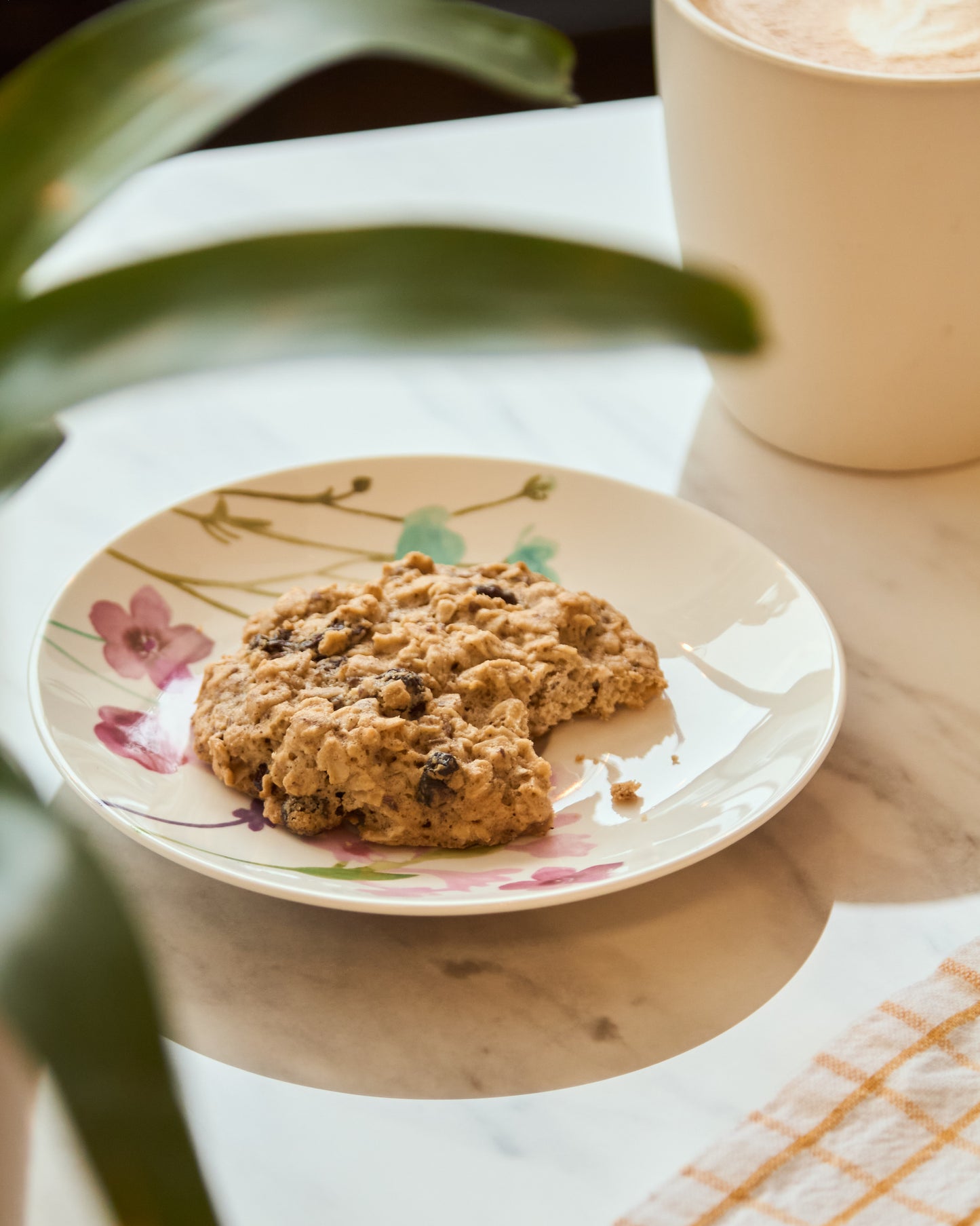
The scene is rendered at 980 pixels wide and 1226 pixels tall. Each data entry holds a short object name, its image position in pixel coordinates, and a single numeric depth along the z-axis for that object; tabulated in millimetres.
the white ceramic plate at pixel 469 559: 620
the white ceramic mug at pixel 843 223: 769
